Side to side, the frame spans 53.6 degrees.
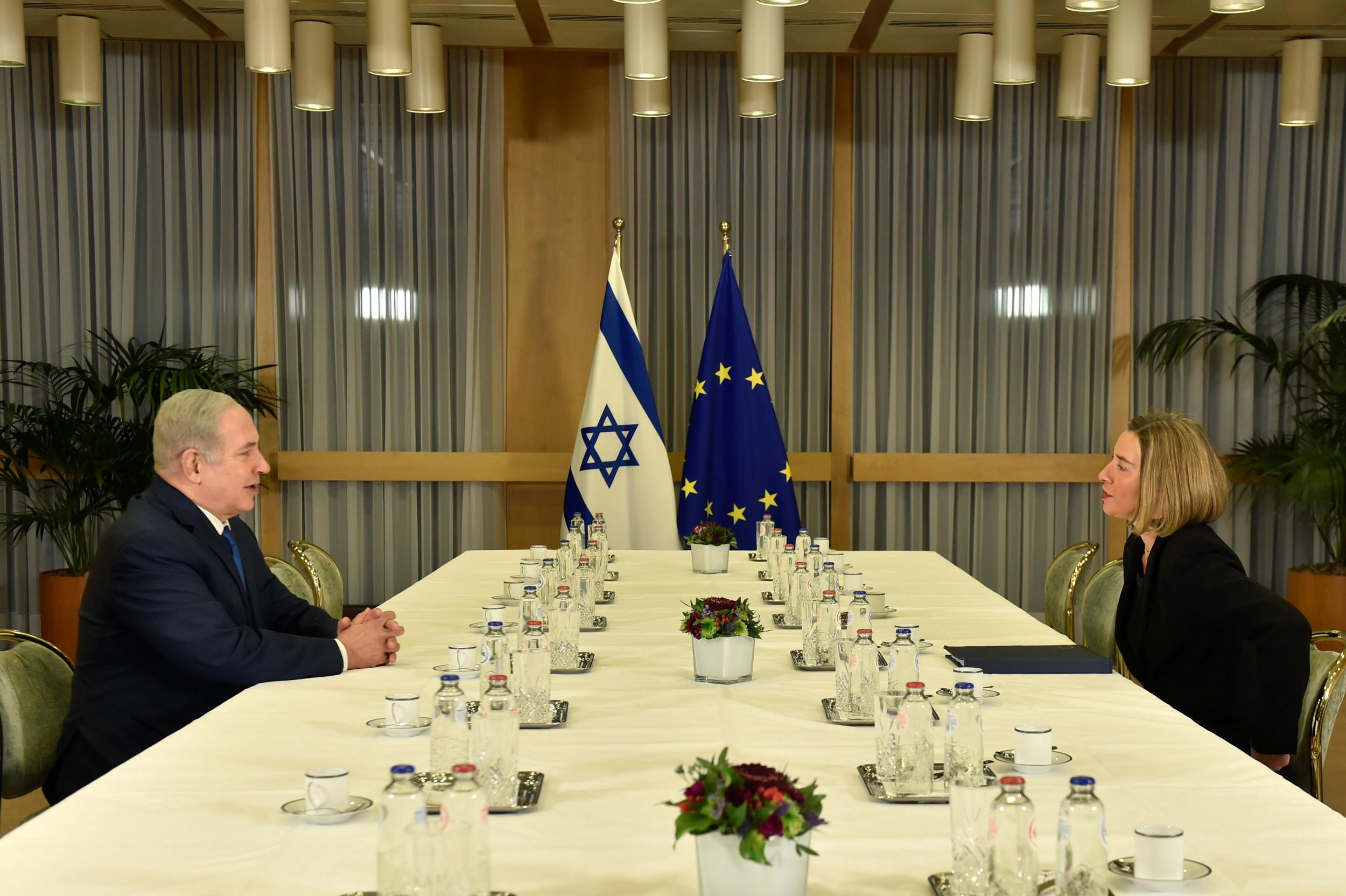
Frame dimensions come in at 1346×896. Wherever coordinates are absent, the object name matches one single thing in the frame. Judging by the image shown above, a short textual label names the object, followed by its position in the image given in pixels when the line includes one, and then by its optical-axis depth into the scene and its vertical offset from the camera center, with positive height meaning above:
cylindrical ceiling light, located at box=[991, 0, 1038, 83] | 5.58 +1.38
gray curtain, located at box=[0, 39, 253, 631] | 7.23 +0.85
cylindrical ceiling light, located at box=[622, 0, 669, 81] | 5.41 +1.31
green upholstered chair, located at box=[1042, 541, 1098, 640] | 4.74 -0.78
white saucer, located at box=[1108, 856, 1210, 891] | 1.71 -0.66
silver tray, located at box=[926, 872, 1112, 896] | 1.67 -0.66
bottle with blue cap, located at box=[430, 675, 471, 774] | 2.07 -0.57
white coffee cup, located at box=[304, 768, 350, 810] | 2.00 -0.64
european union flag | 7.02 -0.40
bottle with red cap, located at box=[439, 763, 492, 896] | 1.50 -0.51
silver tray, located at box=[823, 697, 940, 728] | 2.58 -0.68
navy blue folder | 3.11 -0.69
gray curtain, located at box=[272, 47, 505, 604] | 7.36 +0.39
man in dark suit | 2.95 -0.59
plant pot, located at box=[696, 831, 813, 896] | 1.56 -0.59
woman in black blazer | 2.95 -0.57
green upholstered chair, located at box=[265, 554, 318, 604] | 4.17 -0.67
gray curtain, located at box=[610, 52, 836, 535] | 7.40 +0.88
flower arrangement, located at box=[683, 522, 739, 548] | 4.88 -0.62
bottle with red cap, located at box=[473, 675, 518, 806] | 2.03 -0.59
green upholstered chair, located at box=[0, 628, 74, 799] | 2.80 -0.75
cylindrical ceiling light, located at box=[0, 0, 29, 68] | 5.50 +1.36
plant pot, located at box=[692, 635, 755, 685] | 2.93 -0.65
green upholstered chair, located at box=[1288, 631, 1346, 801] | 2.91 -0.76
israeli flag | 6.94 -0.43
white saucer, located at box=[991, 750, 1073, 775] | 2.24 -0.67
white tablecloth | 1.77 -0.68
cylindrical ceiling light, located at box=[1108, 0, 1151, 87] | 5.38 +1.32
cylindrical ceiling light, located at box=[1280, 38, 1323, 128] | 6.61 +1.43
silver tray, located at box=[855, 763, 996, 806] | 2.06 -0.67
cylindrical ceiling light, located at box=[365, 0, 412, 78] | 5.43 +1.35
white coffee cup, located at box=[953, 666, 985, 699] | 2.60 -0.61
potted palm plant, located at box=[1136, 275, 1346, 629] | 6.68 -0.15
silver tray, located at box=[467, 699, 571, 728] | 2.56 -0.68
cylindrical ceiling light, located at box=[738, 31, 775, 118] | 6.55 +1.31
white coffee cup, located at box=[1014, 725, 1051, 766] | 2.24 -0.64
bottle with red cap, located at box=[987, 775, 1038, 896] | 1.54 -0.55
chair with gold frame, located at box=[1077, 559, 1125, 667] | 4.20 -0.77
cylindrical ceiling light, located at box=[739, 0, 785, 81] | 5.28 +1.29
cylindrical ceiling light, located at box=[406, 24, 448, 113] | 6.51 +1.42
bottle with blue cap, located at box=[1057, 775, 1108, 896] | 1.50 -0.54
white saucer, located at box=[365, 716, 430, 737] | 2.48 -0.68
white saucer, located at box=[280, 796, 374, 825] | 1.96 -0.67
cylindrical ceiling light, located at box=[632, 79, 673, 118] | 6.52 +1.31
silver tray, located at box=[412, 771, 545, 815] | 2.01 -0.67
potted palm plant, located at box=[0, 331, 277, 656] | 6.54 -0.40
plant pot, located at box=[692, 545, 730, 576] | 4.84 -0.70
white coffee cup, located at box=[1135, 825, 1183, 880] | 1.71 -0.63
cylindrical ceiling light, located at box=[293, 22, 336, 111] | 6.28 +1.43
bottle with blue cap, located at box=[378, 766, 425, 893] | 1.52 -0.53
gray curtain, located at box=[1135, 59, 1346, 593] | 7.33 +0.88
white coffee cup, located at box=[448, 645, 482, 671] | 2.84 -0.62
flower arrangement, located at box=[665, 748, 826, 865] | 1.54 -0.51
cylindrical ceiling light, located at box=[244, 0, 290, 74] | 5.21 +1.30
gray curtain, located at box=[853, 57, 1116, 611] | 7.40 +0.57
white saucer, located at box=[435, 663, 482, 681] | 2.79 -0.65
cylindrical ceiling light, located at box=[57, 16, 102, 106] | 6.51 +1.48
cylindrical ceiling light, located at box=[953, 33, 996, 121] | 6.51 +1.41
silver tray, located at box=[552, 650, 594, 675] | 3.07 -0.70
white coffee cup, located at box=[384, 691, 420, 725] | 2.49 -0.64
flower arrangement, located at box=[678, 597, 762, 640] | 2.93 -0.56
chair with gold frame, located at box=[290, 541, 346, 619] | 4.47 -0.72
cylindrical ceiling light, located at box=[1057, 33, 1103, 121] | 6.48 +1.41
